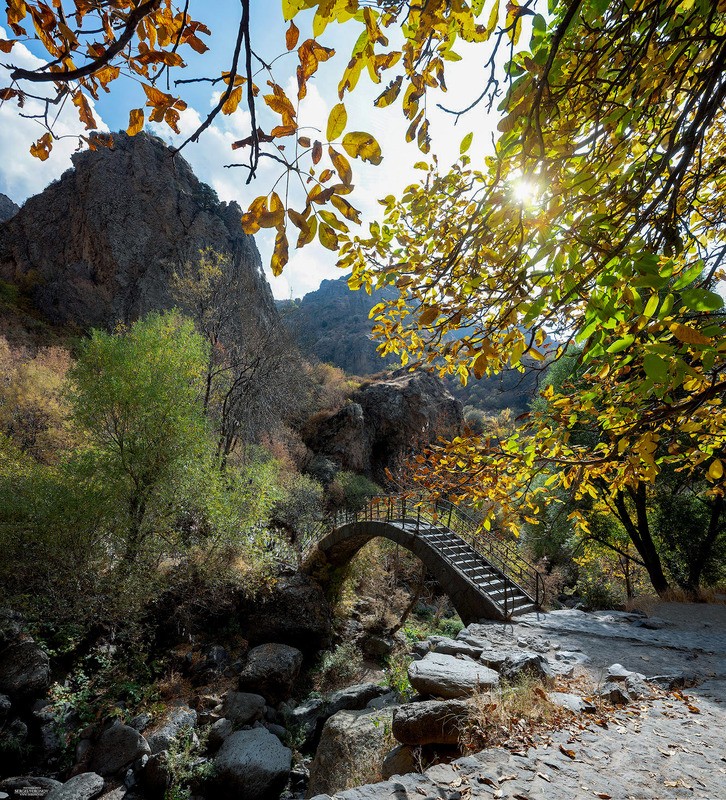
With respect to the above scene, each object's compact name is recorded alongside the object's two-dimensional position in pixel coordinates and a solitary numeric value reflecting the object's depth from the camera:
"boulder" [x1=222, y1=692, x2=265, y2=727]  7.96
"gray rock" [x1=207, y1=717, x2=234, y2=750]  7.28
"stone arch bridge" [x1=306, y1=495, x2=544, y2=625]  7.94
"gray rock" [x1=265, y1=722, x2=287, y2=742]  7.97
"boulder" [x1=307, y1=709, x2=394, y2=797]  4.37
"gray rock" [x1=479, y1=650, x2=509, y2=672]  4.88
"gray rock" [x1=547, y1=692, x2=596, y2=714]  3.33
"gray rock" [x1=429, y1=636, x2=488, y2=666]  5.38
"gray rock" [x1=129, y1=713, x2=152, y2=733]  7.26
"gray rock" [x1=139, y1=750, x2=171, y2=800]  6.20
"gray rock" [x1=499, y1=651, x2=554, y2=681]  4.05
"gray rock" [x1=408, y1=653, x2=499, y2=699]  3.96
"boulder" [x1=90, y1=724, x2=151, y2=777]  6.39
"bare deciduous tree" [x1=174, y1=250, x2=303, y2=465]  15.70
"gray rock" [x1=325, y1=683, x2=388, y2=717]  7.37
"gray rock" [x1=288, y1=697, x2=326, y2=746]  8.02
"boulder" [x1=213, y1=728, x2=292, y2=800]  6.43
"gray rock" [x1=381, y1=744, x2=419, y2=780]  3.13
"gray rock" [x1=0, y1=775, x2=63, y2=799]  5.67
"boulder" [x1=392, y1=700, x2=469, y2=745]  3.08
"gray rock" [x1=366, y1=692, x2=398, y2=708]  6.64
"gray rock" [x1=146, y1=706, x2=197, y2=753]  6.82
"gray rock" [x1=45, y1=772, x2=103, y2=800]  5.58
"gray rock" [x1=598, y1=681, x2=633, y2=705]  3.60
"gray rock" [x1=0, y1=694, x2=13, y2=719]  6.55
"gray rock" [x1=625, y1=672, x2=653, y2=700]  3.73
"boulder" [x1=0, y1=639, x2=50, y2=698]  6.96
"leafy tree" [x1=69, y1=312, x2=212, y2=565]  9.05
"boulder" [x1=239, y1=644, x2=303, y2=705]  9.19
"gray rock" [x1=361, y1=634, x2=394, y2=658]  11.95
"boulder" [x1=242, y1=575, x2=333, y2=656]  11.21
